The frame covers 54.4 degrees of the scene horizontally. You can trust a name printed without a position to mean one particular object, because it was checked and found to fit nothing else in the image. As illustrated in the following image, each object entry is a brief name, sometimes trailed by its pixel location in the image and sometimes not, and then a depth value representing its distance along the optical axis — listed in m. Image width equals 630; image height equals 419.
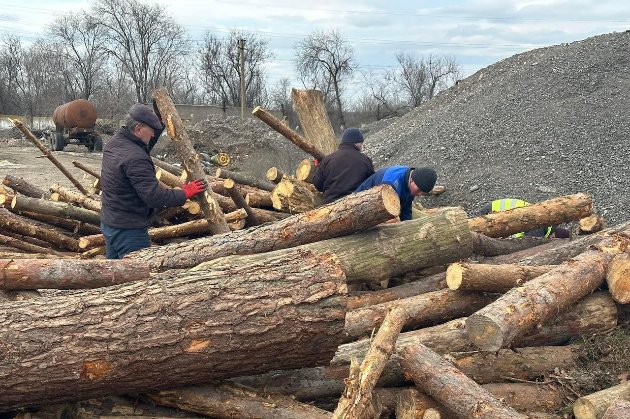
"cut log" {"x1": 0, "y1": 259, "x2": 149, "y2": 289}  3.92
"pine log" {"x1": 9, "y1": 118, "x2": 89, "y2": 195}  8.44
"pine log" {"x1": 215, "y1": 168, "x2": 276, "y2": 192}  8.66
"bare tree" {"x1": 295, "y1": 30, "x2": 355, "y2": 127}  47.47
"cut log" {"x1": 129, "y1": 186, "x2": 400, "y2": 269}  4.58
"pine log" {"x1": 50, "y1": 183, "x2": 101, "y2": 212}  7.92
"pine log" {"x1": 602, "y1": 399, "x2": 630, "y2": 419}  3.17
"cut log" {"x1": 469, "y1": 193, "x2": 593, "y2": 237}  6.20
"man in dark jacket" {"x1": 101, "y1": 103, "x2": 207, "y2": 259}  5.13
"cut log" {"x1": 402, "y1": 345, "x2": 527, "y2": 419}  3.25
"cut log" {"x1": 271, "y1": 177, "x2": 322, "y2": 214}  6.86
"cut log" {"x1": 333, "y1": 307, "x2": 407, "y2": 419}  3.12
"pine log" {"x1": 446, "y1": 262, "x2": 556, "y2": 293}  4.35
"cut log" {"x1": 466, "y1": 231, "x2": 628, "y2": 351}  3.70
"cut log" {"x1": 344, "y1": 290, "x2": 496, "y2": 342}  4.25
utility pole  32.69
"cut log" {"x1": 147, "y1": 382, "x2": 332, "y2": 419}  3.38
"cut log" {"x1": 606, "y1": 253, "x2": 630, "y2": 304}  4.51
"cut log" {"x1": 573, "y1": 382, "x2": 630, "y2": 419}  3.48
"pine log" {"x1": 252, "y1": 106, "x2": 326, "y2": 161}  7.58
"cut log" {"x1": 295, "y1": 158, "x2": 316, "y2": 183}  7.55
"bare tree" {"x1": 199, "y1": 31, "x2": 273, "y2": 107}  50.16
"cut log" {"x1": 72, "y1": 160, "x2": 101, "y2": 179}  8.84
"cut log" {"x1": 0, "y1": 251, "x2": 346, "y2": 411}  3.21
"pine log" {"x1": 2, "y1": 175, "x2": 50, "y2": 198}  8.20
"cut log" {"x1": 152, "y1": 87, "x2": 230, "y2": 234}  6.01
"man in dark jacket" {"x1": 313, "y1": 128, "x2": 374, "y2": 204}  6.40
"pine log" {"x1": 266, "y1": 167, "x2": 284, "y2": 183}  8.05
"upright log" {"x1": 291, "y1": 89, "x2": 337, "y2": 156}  9.50
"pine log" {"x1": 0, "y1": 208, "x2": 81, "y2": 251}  7.32
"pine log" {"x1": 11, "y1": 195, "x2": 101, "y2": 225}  7.48
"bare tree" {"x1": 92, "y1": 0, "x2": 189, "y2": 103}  51.19
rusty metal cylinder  22.67
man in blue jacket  5.43
